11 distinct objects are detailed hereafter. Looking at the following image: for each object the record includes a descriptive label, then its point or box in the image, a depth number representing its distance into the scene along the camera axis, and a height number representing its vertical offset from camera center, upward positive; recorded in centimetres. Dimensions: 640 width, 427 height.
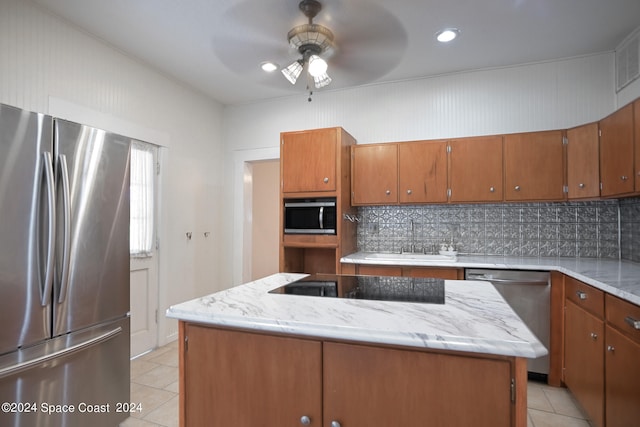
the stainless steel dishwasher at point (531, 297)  252 -62
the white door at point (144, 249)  308 -29
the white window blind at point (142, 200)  309 +18
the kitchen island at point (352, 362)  92 -45
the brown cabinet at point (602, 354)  155 -76
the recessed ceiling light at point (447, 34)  259 +146
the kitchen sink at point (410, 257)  291 -37
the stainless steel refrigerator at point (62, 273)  151 -28
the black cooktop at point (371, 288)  137 -33
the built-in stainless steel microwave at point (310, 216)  321 +2
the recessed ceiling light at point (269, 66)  312 +145
